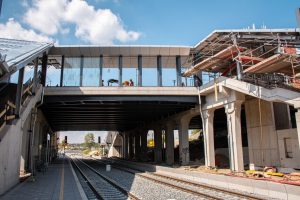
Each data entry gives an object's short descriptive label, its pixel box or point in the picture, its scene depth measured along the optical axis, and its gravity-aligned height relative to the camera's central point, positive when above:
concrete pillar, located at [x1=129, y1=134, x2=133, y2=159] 64.81 +0.76
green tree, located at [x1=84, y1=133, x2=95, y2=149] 190.10 +3.57
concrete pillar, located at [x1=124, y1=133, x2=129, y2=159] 69.06 +0.83
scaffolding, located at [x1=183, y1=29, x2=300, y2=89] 19.69 +7.41
